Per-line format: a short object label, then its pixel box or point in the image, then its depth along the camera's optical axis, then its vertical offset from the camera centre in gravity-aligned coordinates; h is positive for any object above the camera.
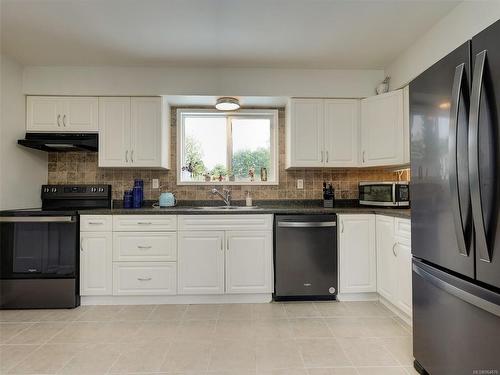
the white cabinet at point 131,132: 3.02 +0.65
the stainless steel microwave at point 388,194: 2.76 -0.01
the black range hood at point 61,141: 2.85 +0.53
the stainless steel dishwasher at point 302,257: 2.73 -0.62
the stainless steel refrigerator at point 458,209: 1.12 -0.07
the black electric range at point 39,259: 2.61 -0.62
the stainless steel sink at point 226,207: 3.19 -0.17
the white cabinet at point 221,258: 2.74 -0.64
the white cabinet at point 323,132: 3.09 +0.67
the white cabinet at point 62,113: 3.00 +0.85
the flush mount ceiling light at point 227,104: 2.96 +0.95
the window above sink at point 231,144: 3.47 +0.61
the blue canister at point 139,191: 3.20 +0.02
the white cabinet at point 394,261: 2.25 -0.60
